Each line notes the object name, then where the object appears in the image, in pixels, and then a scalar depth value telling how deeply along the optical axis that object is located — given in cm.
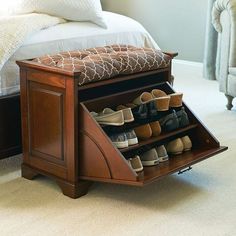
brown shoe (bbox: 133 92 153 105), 247
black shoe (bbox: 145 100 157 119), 240
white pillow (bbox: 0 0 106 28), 285
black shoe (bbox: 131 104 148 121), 236
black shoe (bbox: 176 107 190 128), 252
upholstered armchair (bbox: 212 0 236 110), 359
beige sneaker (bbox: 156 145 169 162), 241
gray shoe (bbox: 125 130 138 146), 229
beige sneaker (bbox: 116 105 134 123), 230
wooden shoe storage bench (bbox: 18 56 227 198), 221
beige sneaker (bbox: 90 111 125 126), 226
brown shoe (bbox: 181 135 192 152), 254
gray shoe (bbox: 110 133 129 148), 227
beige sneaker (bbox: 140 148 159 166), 236
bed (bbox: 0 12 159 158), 251
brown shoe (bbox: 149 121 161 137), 241
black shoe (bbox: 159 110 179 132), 246
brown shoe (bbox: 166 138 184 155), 249
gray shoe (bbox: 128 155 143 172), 229
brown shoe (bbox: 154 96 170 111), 244
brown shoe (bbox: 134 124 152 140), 237
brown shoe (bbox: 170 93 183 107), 252
